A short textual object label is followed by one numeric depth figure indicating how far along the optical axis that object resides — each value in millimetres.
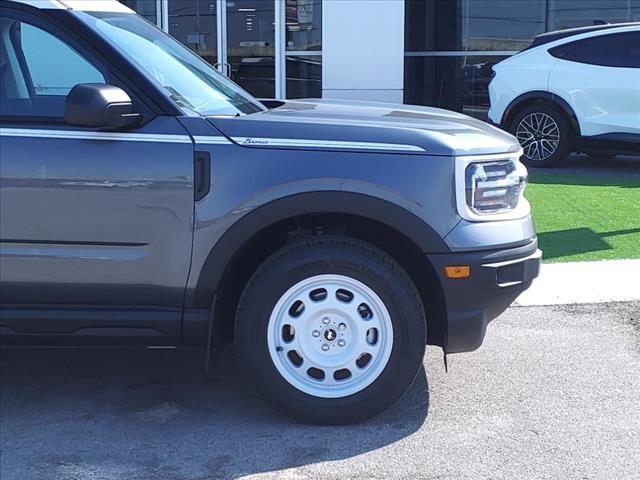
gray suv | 3896
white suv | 10852
